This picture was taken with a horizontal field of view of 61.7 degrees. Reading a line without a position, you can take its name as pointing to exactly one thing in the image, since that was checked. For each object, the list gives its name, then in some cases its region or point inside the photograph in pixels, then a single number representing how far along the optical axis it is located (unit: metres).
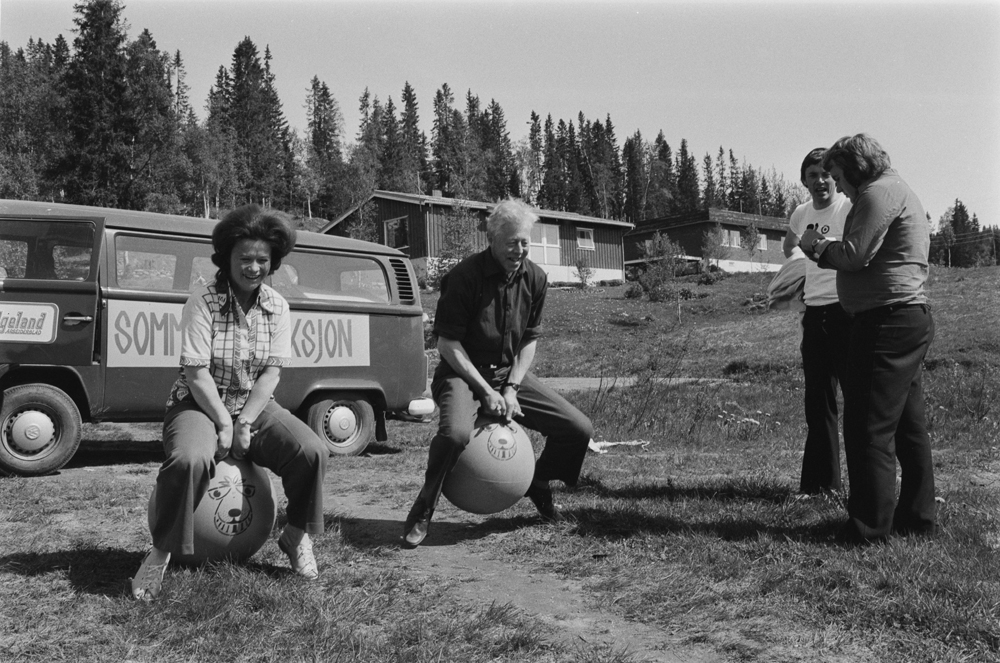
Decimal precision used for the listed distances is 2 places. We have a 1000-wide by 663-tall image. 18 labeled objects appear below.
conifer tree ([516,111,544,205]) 94.56
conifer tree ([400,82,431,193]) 95.12
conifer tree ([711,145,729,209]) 130.25
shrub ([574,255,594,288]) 38.12
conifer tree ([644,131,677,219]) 110.44
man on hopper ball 4.98
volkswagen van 7.55
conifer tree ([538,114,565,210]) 102.88
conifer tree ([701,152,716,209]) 127.24
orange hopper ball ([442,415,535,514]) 5.00
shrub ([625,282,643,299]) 31.39
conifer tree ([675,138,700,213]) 112.31
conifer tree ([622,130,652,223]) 109.69
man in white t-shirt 5.62
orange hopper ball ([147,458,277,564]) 4.13
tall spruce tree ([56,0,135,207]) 46.03
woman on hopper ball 3.89
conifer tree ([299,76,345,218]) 75.56
